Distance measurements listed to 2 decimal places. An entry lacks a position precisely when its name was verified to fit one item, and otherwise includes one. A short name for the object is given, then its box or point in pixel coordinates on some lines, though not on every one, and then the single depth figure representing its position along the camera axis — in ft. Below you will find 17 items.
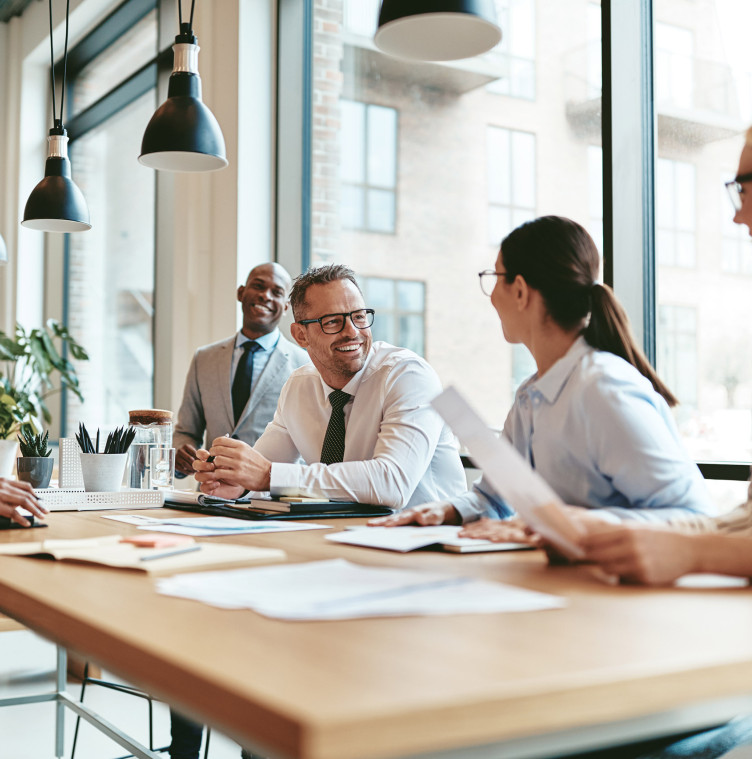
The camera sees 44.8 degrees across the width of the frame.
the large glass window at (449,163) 12.26
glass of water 8.75
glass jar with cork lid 8.63
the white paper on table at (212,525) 5.85
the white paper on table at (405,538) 4.98
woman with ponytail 5.31
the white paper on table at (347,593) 3.23
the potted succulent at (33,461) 8.14
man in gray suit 13.64
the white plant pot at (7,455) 8.35
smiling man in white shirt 7.63
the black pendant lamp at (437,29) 6.05
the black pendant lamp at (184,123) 9.20
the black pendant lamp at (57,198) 12.37
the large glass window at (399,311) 14.34
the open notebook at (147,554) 4.33
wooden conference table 2.18
